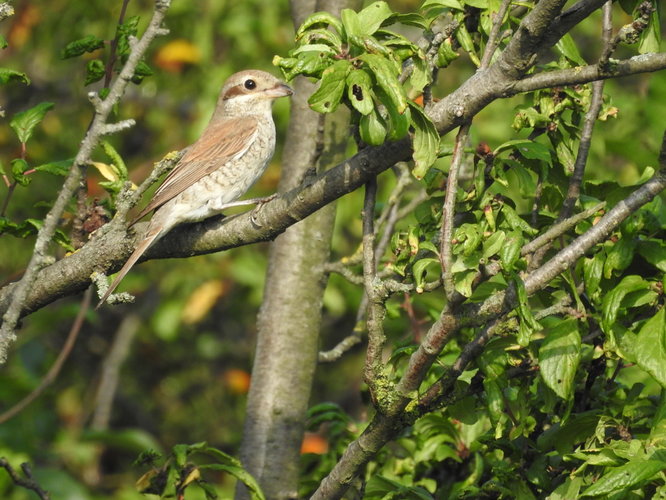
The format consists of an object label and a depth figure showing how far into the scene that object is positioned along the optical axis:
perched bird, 8.59
